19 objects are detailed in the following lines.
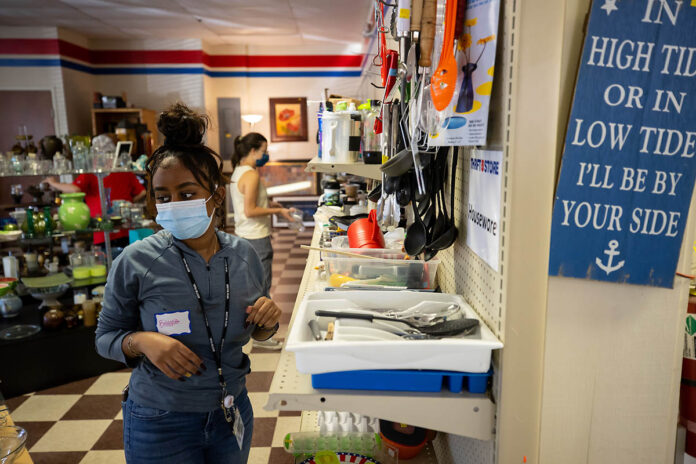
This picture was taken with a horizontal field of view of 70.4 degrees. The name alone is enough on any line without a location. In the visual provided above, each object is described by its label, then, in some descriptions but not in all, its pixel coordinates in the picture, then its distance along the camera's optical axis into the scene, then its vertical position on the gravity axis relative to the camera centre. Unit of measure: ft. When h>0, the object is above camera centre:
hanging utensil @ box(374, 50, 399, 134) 5.36 +0.72
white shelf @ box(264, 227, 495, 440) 3.47 -1.86
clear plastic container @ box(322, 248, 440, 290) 5.46 -1.51
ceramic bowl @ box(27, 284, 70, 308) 11.97 -3.77
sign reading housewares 3.63 -0.53
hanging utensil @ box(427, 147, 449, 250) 4.52 -0.58
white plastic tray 3.33 -1.46
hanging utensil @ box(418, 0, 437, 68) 3.64 +0.78
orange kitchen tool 3.55 +0.51
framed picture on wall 32.50 +1.17
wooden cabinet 27.04 +1.07
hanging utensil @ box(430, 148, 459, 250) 4.71 -0.94
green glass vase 11.59 -1.77
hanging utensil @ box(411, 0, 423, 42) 3.70 +0.91
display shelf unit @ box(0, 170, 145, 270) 12.01 -1.46
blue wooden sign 3.23 -0.07
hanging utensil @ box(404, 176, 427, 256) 4.79 -0.97
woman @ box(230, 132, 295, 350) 12.39 -1.60
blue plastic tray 3.47 -1.69
